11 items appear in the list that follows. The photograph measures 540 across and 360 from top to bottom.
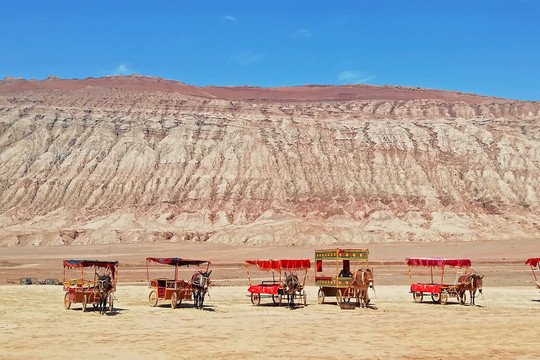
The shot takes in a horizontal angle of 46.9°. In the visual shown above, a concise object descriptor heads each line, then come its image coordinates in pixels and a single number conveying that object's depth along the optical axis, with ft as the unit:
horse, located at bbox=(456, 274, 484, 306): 95.69
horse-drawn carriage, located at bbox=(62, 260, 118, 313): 80.59
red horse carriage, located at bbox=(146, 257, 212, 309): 88.48
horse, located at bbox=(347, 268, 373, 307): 89.10
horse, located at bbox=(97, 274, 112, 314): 80.23
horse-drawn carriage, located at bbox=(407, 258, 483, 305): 96.27
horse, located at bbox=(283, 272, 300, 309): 91.04
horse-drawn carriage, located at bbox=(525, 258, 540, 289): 106.01
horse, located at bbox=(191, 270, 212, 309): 88.17
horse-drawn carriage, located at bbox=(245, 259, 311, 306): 91.76
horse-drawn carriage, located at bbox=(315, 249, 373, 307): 89.54
